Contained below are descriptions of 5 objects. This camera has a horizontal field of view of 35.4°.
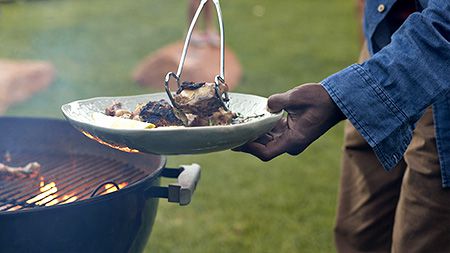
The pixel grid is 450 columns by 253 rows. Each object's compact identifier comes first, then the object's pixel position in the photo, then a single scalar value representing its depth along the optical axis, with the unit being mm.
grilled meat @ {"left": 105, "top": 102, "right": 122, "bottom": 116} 2040
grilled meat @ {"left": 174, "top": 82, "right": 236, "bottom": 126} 1929
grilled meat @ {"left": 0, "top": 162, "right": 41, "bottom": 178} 2568
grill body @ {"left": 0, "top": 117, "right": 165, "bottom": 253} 2008
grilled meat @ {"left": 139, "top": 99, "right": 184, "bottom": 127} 1940
